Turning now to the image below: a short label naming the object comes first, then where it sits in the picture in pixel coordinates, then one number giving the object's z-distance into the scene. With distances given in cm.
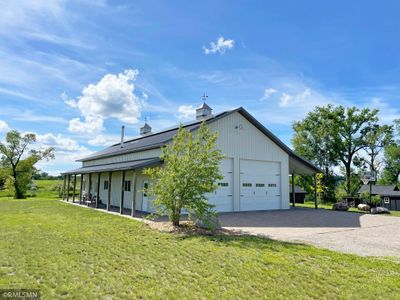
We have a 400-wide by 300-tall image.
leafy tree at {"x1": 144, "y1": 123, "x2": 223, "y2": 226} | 1043
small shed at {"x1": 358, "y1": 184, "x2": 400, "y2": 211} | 3281
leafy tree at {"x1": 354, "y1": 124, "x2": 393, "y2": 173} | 4172
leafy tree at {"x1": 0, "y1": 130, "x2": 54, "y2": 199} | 3556
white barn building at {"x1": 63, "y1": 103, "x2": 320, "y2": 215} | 1684
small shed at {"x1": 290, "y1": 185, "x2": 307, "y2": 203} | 3642
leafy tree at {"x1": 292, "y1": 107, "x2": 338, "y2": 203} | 4099
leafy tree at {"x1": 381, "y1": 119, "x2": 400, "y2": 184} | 4362
